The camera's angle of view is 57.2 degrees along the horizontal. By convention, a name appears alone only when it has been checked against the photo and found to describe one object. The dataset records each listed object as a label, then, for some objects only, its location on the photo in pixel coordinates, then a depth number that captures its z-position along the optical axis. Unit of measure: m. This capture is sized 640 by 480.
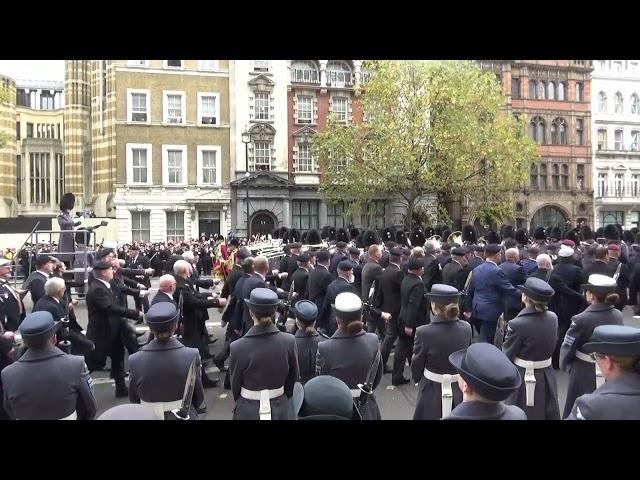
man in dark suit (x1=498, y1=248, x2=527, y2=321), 8.93
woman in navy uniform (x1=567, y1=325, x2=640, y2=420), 3.21
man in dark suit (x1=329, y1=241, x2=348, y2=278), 12.43
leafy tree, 30.06
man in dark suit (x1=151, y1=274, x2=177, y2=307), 8.09
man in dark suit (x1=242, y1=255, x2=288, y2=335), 8.73
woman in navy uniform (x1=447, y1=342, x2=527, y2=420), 3.06
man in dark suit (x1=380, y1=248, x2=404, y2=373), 9.71
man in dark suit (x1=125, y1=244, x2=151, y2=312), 15.35
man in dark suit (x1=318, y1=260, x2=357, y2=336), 9.10
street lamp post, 33.83
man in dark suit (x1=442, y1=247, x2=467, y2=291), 10.84
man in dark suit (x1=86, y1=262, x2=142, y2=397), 8.48
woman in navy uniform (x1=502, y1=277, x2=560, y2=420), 5.93
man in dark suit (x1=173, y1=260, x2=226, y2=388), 8.99
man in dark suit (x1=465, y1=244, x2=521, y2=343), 8.91
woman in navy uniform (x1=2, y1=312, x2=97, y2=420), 4.44
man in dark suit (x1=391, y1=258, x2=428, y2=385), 9.12
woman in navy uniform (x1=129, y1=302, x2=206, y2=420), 4.84
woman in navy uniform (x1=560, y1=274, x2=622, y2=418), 6.03
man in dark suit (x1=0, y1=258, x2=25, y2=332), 7.98
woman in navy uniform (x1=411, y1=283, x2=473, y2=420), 5.76
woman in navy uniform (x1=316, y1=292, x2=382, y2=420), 5.14
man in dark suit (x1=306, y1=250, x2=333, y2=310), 10.27
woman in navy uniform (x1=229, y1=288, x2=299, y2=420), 5.07
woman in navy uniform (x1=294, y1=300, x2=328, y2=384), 5.87
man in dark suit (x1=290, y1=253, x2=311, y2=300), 10.84
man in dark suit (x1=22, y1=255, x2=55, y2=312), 10.04
